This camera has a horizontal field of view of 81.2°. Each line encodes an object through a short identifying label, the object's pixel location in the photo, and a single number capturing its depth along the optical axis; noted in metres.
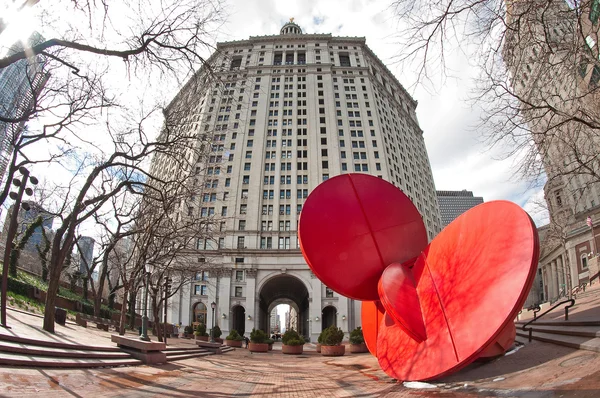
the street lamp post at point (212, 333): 30.31
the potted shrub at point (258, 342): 27.56
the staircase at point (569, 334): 7.03
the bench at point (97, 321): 19.44
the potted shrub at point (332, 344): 22.62
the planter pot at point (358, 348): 23.42
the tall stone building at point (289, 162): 48.59
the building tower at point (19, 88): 12.01
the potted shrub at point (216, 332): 31.73
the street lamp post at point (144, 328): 13.53
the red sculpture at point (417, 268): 7.00
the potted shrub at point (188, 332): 37.58
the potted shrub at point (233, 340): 32.19
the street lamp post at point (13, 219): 11.01
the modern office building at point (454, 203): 147.38
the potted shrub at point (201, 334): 31.17
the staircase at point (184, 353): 14.97
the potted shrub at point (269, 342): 28.54
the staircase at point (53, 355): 7.40
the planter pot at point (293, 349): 26.14
